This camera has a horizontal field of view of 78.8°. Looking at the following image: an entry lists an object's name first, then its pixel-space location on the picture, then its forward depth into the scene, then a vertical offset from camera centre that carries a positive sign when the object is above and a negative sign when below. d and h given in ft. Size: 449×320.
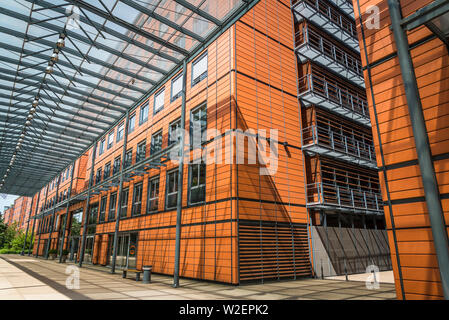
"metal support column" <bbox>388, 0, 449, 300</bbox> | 14.67 +4.75
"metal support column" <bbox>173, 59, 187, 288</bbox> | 32.65 +4.31
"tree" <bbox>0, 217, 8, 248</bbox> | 176.22 +0.13
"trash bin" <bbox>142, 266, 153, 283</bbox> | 36.80 -5.20
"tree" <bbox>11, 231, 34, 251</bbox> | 160.04 -5.54
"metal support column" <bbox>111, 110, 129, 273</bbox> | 48.10 +5.69
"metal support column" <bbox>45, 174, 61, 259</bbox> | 105.60 +0.74
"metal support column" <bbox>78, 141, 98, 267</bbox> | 62.08 +0.72
